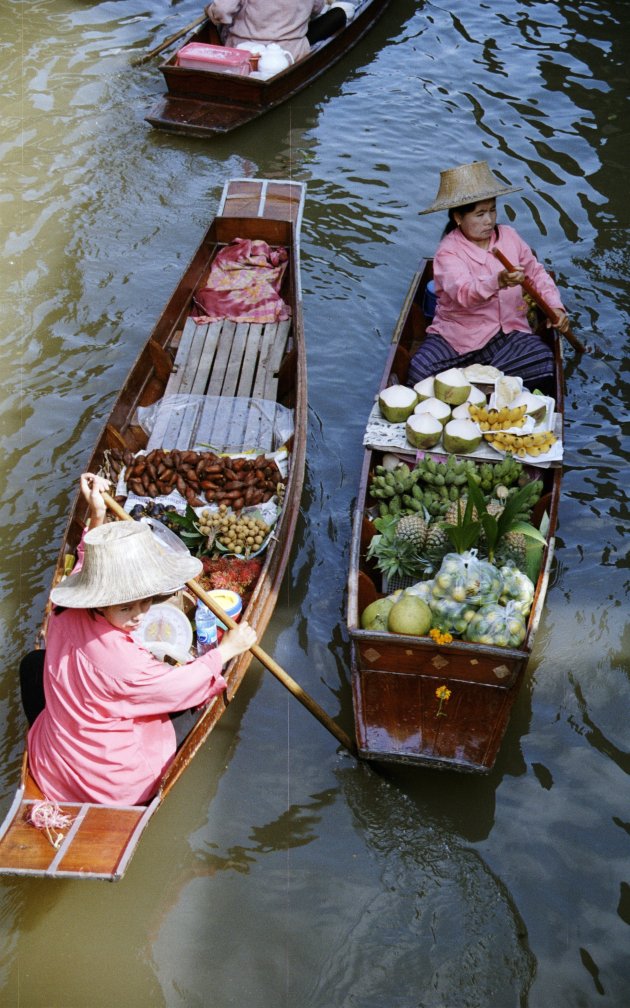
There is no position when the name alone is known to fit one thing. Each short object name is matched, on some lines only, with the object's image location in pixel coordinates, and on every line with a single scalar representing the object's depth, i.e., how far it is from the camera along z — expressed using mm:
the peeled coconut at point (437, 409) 5141
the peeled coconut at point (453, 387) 5230
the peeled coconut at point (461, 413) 5160
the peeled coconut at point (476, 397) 5297
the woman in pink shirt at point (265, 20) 9500
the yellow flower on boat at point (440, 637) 3627
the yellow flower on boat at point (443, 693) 3773
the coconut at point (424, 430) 4957
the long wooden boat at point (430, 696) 3701
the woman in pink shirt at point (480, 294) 5422
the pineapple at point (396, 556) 4426
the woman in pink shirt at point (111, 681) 3160
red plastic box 9109
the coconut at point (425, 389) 5328
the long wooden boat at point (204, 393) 3201
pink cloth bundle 6531
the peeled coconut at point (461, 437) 4945
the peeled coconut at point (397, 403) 5168
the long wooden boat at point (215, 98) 9250
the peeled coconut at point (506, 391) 5184
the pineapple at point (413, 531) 4438
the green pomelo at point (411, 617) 3846
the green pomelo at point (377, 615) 4055
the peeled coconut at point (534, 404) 5094
